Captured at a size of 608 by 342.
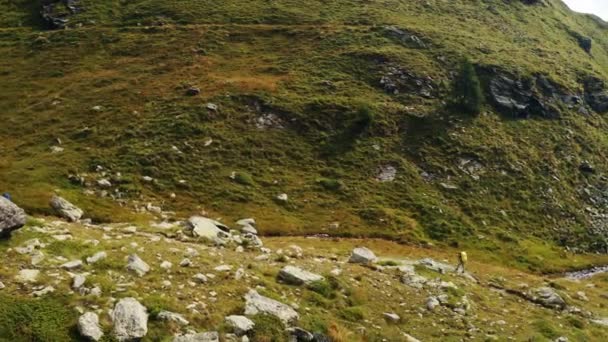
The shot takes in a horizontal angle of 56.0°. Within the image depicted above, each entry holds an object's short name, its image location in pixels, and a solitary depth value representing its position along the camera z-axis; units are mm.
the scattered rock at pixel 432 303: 27483
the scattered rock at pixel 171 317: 19516
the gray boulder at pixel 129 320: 18484
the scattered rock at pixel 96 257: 22706
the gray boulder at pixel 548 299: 33906
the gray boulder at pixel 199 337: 18891
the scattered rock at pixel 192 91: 74688
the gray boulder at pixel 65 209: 40531
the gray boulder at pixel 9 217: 22750
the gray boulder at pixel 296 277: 25266
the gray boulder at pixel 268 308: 21438
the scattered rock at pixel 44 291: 19381
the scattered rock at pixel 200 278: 23016
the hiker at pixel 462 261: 40088
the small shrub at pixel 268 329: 20156
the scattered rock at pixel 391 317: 25203
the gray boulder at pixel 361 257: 34344
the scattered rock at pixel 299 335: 20828
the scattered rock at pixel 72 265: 21688
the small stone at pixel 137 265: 22594
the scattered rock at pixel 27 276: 20156
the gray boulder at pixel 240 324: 20109
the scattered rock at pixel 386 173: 66688
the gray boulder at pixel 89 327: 18172
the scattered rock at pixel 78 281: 20234
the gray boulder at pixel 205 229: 33000
